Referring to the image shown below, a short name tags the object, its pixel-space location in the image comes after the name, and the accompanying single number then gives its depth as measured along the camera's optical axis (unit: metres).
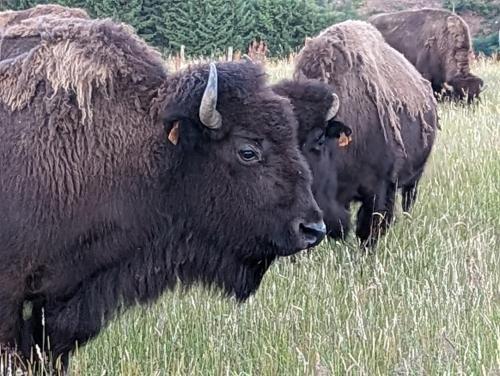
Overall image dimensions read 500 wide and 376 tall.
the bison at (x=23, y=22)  4.56
